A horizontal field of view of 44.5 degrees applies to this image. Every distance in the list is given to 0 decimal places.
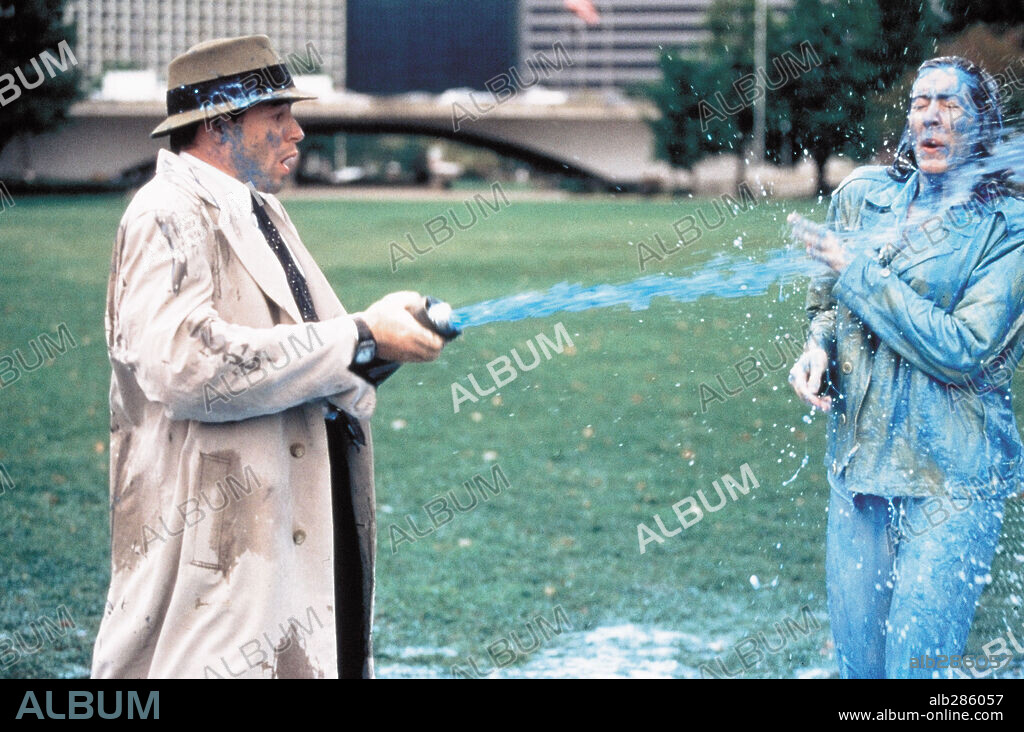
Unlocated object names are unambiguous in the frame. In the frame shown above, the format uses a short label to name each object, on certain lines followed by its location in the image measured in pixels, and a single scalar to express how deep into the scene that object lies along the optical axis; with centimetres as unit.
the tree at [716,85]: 2980
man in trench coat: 277
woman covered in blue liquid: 343
